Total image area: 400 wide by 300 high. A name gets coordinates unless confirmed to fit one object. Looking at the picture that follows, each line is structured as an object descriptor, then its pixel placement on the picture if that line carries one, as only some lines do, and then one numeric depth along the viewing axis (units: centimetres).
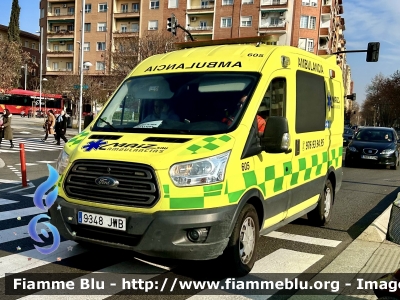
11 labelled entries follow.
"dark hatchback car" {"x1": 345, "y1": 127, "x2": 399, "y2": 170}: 1603
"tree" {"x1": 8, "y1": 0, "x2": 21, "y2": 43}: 7694
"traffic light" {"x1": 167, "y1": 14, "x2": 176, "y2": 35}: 2053
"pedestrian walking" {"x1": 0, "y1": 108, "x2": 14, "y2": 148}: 1725
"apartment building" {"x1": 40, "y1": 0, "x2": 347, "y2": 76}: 5405
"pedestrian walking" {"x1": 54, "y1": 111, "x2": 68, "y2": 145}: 2005
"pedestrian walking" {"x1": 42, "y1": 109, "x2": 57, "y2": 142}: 2326
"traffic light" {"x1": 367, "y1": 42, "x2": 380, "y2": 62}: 2192
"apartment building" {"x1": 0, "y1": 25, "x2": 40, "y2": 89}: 8154
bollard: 910
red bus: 5041
